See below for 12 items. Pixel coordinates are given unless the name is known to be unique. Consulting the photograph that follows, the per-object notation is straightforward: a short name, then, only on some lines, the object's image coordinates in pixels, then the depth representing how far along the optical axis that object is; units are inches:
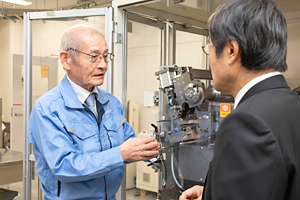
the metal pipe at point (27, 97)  86.8
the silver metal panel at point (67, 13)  77.8
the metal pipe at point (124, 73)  80.5
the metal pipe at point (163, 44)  96.0
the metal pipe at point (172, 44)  98.0
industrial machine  64.1
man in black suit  28.1
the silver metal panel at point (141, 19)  82.3
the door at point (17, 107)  193.3
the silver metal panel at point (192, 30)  100.0
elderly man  54.2
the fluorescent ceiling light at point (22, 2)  210.7
